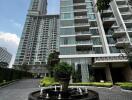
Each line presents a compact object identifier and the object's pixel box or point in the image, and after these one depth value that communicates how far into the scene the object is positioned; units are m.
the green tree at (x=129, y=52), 13.75
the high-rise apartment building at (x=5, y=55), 92.72
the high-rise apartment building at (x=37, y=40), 71.36
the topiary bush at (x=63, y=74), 6.74
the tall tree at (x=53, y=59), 27.88
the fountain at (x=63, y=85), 6.62
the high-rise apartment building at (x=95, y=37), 19.52
